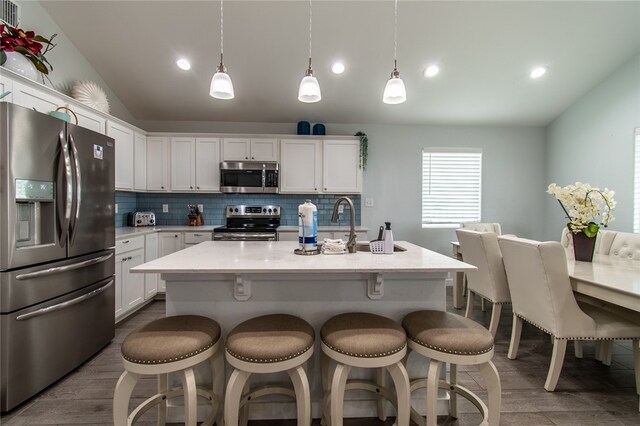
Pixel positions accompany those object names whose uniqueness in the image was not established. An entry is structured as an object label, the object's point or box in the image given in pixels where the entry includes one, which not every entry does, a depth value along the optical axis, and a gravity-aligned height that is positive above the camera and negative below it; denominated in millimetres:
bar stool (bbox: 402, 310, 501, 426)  1292 -627
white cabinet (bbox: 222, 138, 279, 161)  4020 +852
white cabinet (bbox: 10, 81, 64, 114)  2055 +842
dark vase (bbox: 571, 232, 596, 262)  2277 -271
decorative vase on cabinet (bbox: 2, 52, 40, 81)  2027 +1033
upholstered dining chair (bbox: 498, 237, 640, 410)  1846 -672
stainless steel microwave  3941 +452
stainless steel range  4148 -108
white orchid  2189 +68
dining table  1560 -405
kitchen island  1609 -486
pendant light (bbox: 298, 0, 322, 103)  1793 +775
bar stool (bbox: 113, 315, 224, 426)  1205 -624
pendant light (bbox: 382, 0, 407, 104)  1825 +778
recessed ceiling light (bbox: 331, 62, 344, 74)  3334 +1675
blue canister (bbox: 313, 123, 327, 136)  4176 +1183
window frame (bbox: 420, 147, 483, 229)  4484 +424
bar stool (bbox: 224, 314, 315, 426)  1215 -628
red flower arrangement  1961 +1157
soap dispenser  1717 -176
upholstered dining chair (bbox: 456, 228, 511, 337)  2500 -518
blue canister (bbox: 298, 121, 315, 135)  4164 +1203
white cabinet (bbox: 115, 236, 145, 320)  2842 -732
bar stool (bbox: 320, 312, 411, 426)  1253 -623
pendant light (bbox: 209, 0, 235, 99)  1766 +780
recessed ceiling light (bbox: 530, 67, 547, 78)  3443 +1707
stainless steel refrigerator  1694 -282
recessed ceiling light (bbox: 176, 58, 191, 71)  3287 +1680
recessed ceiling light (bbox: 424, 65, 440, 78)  3376 +1674
